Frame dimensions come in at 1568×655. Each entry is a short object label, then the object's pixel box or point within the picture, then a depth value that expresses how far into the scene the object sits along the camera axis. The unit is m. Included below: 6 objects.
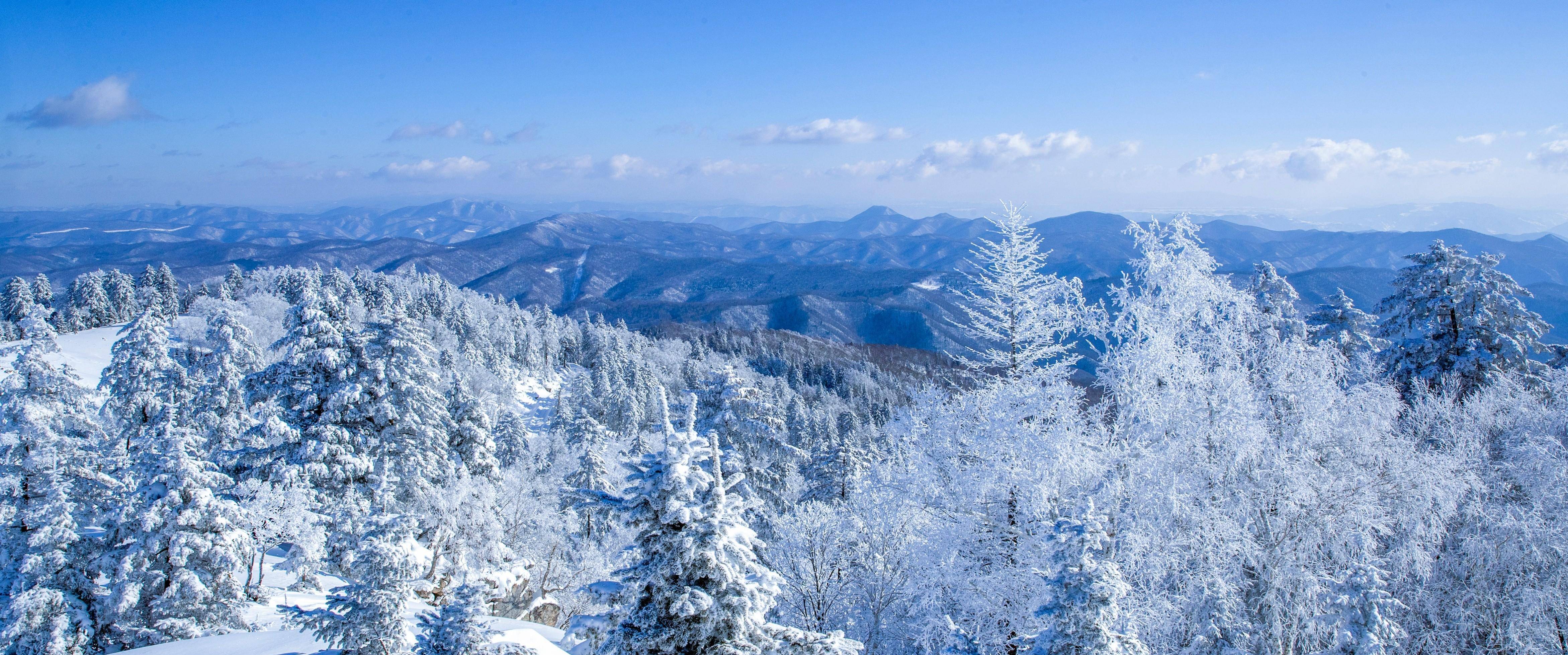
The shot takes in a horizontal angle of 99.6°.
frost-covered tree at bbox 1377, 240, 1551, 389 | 23.41
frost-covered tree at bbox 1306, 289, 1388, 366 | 27.27
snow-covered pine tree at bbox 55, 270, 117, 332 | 69.19
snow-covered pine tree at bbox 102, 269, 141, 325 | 72.62
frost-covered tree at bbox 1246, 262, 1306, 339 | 24.88
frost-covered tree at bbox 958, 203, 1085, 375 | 14.28
